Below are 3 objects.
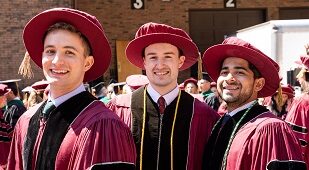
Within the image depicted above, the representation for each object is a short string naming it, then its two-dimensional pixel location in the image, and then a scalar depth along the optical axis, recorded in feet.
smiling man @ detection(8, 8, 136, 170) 12.69
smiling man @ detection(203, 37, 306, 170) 15.37
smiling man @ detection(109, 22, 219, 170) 18.29
